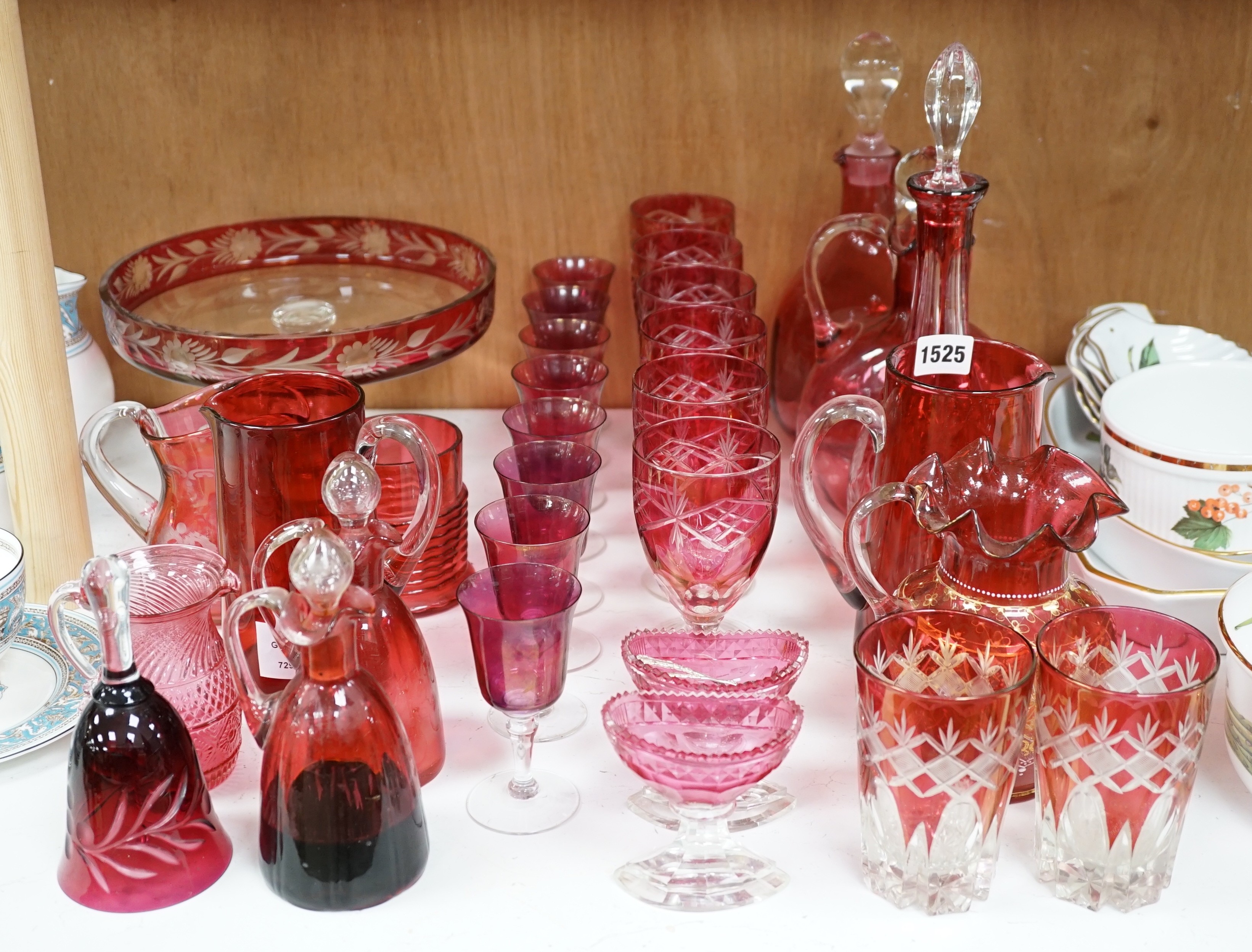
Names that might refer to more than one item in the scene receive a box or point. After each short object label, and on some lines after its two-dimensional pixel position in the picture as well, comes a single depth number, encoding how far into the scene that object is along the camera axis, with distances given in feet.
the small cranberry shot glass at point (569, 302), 4.08
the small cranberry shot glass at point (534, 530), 2.81
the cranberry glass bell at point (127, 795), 2.22
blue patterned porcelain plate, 2.74
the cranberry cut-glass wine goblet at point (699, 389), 3.31
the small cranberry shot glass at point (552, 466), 3.13
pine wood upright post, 2.92
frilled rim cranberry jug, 2.52
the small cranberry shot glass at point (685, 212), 4.23
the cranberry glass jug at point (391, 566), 2.49
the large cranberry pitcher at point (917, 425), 2.87
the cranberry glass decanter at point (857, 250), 3.84
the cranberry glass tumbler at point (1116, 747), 2.21
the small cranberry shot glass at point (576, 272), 4.11
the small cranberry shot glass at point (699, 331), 3.60
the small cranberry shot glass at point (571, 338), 3.91
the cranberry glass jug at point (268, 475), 2.71
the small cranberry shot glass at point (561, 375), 3.57
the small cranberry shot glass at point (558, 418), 3.45
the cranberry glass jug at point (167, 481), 3.14
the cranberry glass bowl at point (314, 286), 3.59
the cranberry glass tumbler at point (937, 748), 2.21
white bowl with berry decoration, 3.28
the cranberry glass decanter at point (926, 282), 3.16
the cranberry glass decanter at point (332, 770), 2.22
